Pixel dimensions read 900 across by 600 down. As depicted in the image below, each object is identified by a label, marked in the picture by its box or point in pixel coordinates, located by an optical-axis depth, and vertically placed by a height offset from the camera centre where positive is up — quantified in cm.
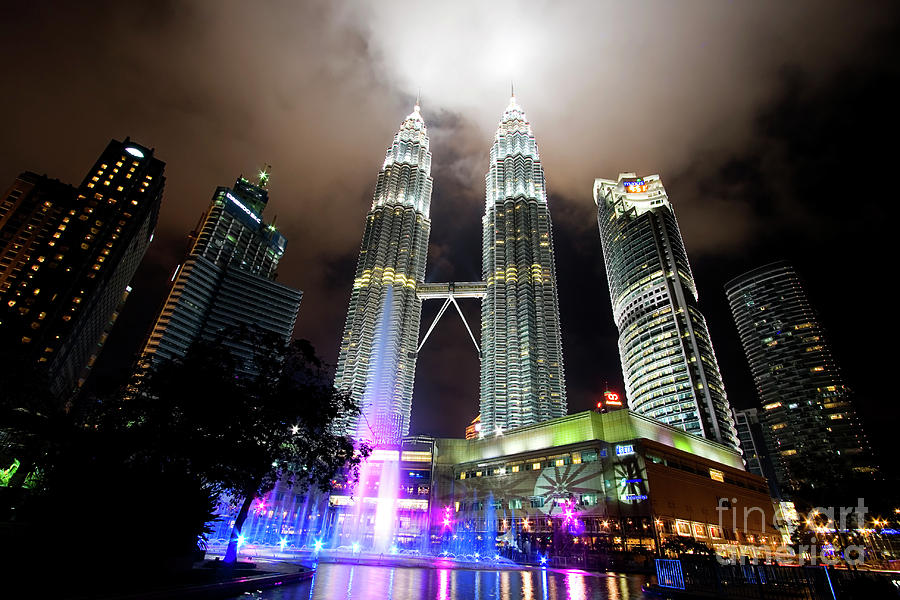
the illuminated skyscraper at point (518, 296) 12912 +7375
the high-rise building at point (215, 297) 15288 +7998
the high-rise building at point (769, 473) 19638 +3526
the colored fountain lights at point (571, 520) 7638 +512
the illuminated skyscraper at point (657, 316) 11594 +6451
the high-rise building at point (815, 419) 17038 +5317
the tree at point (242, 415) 2123 +570
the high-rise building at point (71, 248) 9769 +5995
